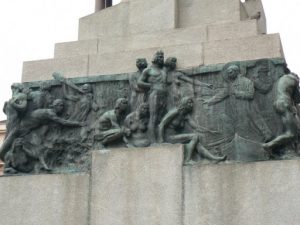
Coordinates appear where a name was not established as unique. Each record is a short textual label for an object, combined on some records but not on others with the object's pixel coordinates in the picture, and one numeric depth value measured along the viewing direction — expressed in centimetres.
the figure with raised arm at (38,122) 1194
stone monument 1020
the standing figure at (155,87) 1113
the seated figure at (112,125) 1126
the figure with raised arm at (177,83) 1133
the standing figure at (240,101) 1073
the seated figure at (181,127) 1079
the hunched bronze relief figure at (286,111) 1032
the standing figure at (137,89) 1145
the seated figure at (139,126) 1116
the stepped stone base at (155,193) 988
